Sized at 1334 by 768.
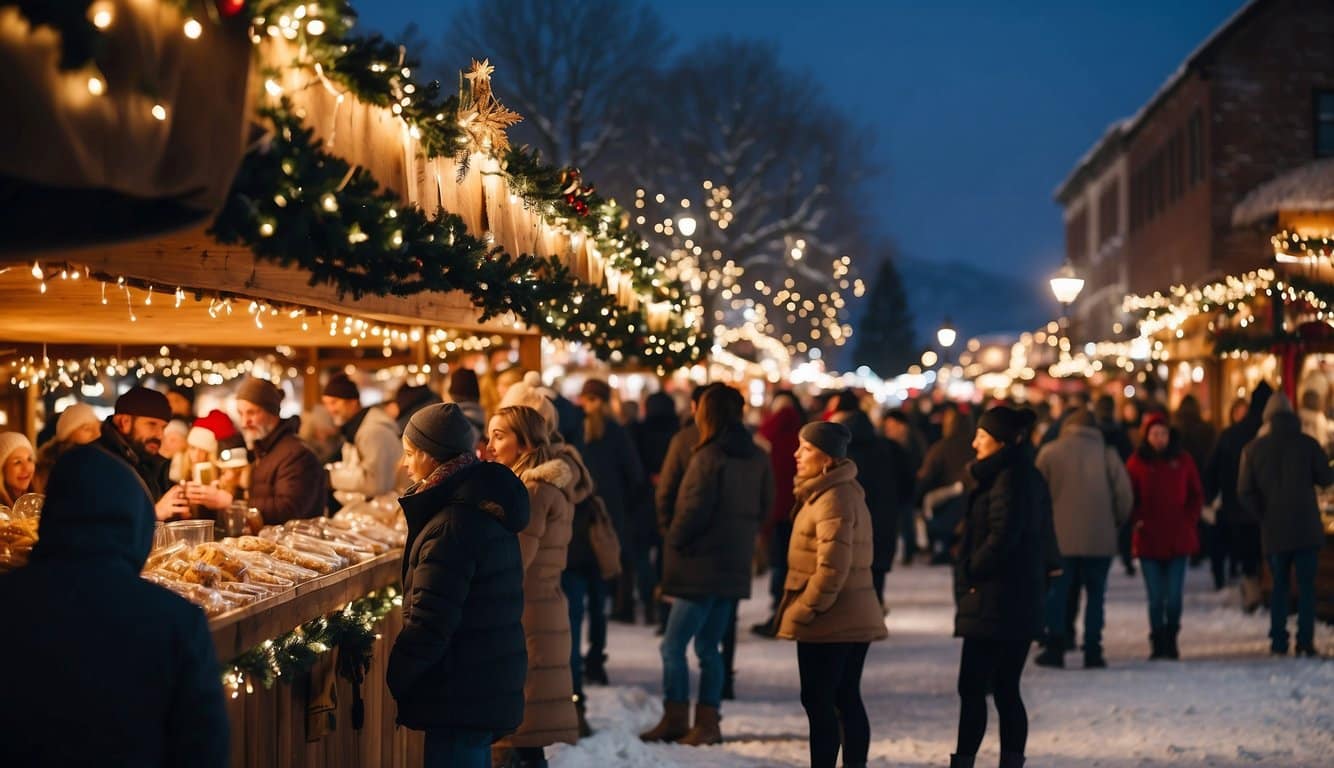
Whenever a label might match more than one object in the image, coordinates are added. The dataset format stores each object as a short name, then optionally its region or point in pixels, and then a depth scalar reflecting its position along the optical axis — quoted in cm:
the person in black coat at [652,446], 1560
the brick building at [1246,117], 3462
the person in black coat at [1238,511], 1639
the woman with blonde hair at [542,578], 795
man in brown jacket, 991
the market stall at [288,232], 391
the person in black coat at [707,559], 1036
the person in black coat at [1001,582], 877
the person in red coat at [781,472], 1436
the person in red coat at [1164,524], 1348
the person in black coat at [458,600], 601
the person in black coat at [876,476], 1315
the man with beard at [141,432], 895
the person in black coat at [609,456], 1288
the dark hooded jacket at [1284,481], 1335
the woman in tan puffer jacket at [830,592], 840
